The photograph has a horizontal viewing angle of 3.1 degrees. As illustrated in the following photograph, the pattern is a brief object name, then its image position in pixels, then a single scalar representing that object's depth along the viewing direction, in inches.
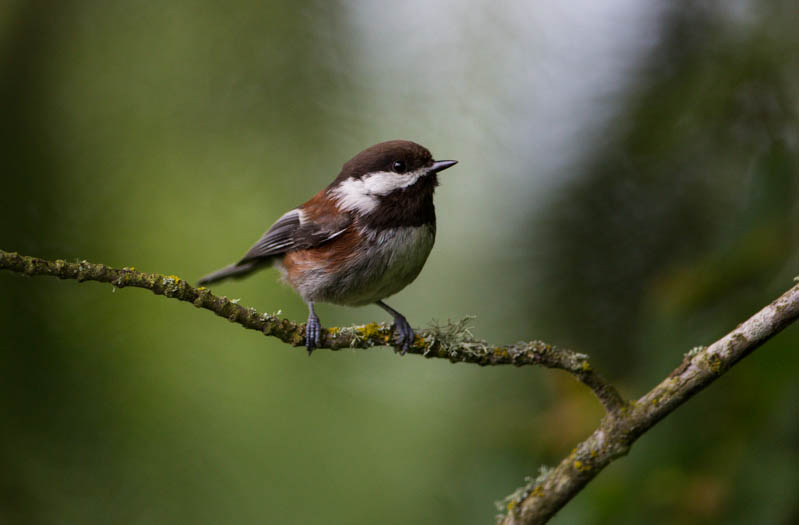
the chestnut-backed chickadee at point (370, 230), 196.4
